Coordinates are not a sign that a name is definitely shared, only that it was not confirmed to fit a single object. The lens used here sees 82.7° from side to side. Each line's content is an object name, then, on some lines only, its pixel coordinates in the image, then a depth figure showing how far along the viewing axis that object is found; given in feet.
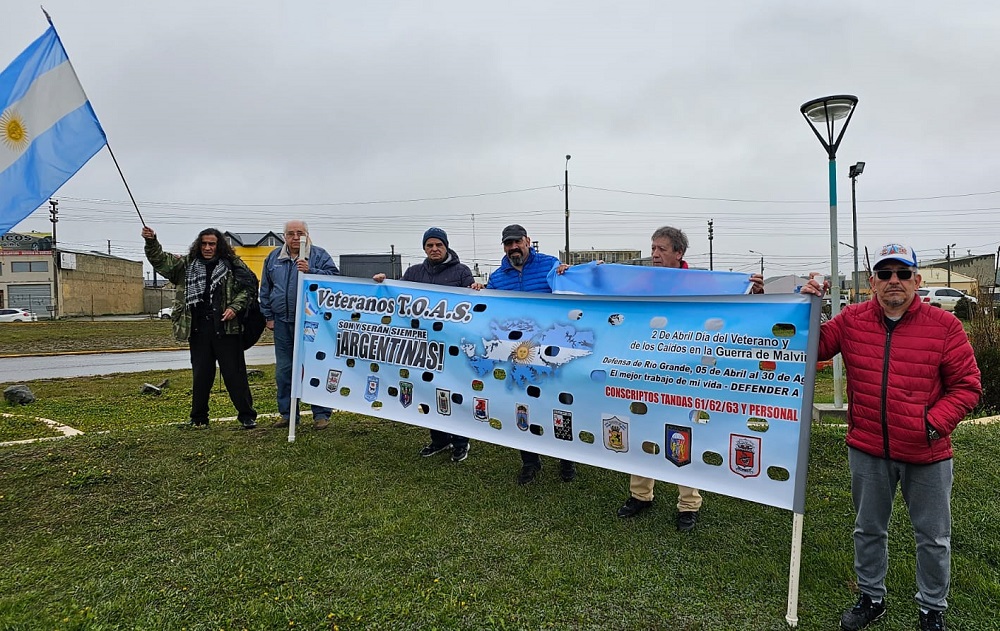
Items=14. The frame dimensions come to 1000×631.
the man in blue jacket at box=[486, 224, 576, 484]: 14.67
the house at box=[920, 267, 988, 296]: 138.51
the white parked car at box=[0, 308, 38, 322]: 128.67
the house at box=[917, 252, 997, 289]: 166.09
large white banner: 9.82
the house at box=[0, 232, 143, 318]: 175.83
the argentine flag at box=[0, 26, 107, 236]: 13.12
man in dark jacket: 16.35
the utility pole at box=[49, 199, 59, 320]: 164.76
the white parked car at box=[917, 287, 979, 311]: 91.39
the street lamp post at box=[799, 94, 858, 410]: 23.22
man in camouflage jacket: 18.44
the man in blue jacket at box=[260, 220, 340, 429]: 18.67
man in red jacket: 8.20
